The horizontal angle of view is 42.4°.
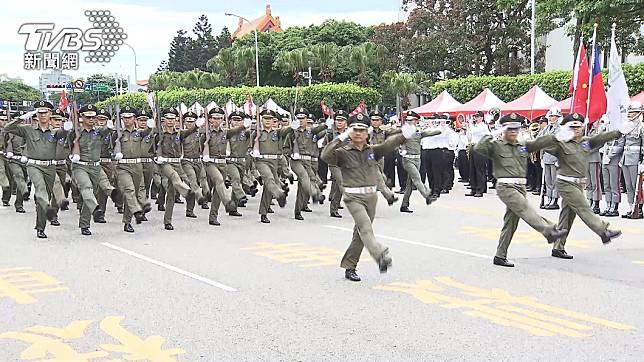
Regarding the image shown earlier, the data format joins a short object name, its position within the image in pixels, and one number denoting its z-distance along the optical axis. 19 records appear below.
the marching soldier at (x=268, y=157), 13.28
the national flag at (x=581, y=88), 14.69
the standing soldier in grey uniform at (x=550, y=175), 15.27
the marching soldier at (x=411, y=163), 14.24
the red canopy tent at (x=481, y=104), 24.97
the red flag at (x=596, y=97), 13.86
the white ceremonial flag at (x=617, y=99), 13.55
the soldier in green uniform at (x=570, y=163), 9.62
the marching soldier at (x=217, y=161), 13.08
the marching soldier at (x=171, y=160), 12.77
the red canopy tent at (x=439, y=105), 26.94
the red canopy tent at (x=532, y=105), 23.23
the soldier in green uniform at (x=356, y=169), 8.53
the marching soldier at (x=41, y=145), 12.01
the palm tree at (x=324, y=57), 49.88
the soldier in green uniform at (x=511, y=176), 9.16
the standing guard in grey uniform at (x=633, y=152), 13.80
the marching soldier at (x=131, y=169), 12.32
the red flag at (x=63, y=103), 15.20
